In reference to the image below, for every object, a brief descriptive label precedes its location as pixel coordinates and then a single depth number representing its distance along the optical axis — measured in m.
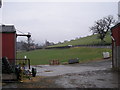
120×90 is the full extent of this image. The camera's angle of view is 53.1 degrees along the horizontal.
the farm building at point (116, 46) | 11.88
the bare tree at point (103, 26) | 46.96
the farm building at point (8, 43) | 10.98
